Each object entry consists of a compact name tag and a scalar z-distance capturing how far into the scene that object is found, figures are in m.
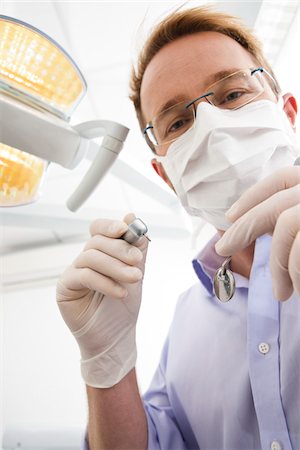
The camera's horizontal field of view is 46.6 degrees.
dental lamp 0.65
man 0.71
